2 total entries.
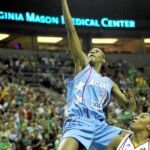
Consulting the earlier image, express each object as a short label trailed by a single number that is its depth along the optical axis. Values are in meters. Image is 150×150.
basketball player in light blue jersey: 5.98
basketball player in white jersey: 5.82
